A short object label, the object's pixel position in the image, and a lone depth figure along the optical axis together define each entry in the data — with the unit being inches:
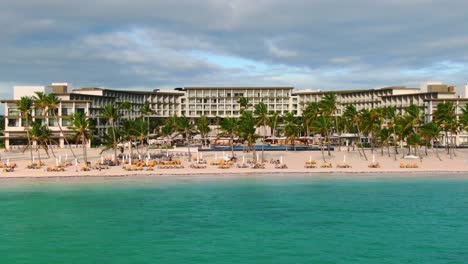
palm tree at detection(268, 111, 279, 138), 4262.8
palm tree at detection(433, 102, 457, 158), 3509.1
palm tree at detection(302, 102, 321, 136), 3897.9
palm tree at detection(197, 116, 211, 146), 4692.4
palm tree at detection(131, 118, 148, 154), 3230.8
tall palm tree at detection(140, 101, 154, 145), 4072.3
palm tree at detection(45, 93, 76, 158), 3275.3
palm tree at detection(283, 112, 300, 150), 3919.8
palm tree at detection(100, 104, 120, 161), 3099.4
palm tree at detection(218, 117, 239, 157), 3638.8
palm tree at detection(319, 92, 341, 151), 3506.4
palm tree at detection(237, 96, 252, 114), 4707.2
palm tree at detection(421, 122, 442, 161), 3405.5
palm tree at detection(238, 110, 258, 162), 3176.7
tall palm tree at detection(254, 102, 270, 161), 3720.5
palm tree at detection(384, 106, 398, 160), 3643.7
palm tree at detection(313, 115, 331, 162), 3489.2
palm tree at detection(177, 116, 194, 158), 4183.1
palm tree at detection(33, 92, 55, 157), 3272.6
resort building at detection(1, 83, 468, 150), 4849.9
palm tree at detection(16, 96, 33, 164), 3403.1
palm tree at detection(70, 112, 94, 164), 2908.5
